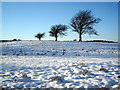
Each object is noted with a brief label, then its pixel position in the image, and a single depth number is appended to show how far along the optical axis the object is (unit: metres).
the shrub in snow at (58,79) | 4.57
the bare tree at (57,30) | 43.59
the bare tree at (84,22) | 34.47
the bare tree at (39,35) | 51.73
